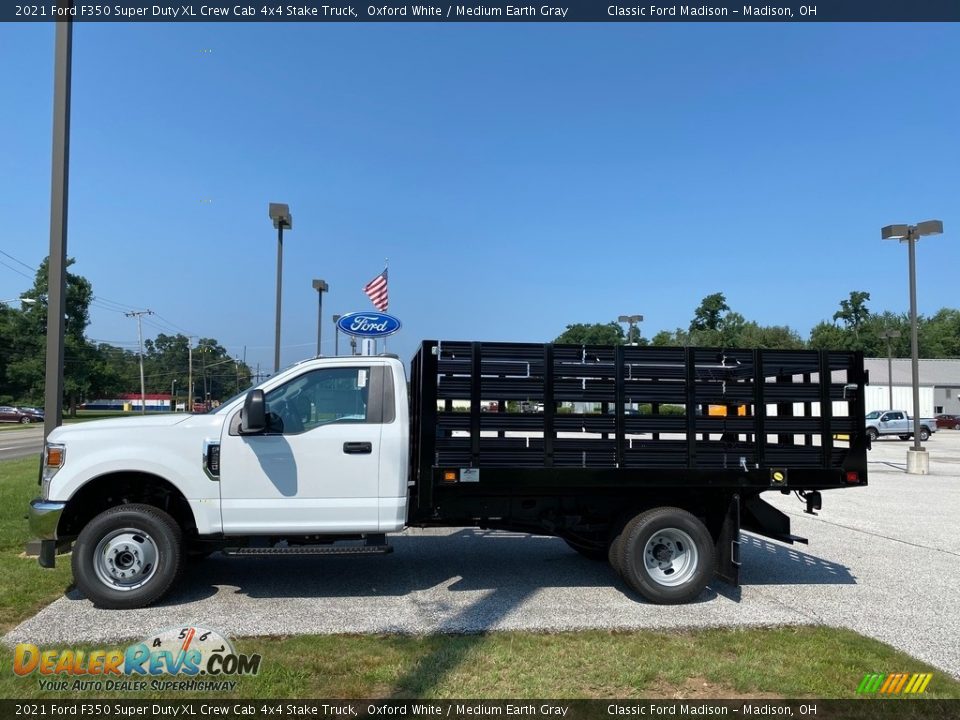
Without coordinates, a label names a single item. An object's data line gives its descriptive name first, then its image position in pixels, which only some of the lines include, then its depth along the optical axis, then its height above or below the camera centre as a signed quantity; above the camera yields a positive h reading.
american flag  14.48 +2.18
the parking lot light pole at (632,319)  38.72 +4.10
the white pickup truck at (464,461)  5.56 -0.64
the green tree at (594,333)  97.06 +8.70
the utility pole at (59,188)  7.63 +2.35
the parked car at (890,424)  34.09 -1.84
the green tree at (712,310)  102.94 +12.23
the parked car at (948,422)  51.66 -2.65
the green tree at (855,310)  102.12 +12.22
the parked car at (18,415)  51.34 -1.98
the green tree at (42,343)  49.47 +3.68
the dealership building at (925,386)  55.47 +0.20
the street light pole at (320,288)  20.70 +3.18
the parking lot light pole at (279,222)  15.75 +4.11
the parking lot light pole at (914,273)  17.45 +3.12
